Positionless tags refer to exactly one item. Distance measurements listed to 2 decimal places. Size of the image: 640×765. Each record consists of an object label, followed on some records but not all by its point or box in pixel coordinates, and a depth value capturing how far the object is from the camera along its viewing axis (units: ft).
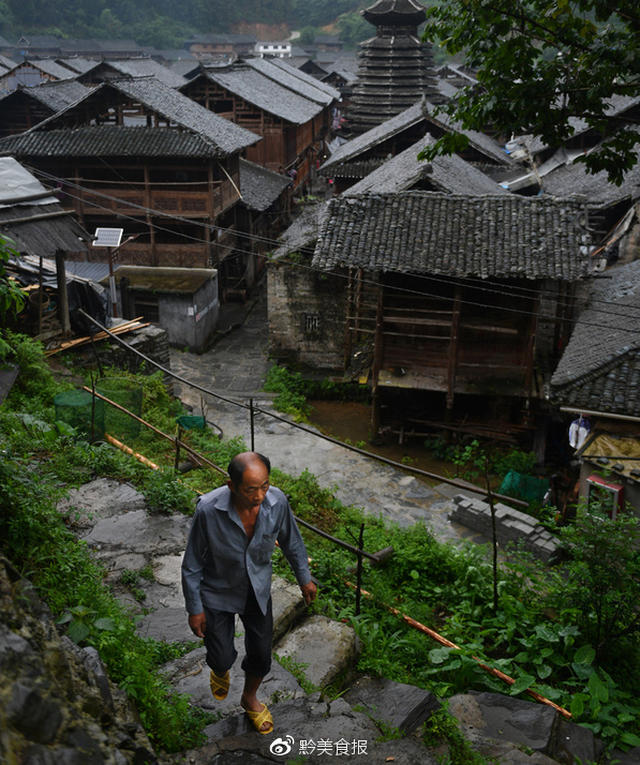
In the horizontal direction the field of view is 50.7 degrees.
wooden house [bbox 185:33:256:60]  273.95
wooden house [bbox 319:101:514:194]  91.35
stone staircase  13.71
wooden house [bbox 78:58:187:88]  120.69
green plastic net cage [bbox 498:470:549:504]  48.39
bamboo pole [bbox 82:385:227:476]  30.68
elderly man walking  13.01
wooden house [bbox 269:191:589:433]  51.52
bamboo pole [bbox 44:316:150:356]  44.73
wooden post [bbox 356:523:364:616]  19.61
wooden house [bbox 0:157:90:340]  38.86
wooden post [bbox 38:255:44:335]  41.96
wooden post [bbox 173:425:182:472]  31.60
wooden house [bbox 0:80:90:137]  109.09
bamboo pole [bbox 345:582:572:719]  18.69
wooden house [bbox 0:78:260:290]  80.12
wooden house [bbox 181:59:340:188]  117.60
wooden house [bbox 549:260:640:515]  36.35
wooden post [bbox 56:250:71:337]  44.24
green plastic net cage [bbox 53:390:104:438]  32.81
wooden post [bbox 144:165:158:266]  81.87
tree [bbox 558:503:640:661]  21.06
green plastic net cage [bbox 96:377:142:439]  36.91
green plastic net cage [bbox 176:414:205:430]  45.70
